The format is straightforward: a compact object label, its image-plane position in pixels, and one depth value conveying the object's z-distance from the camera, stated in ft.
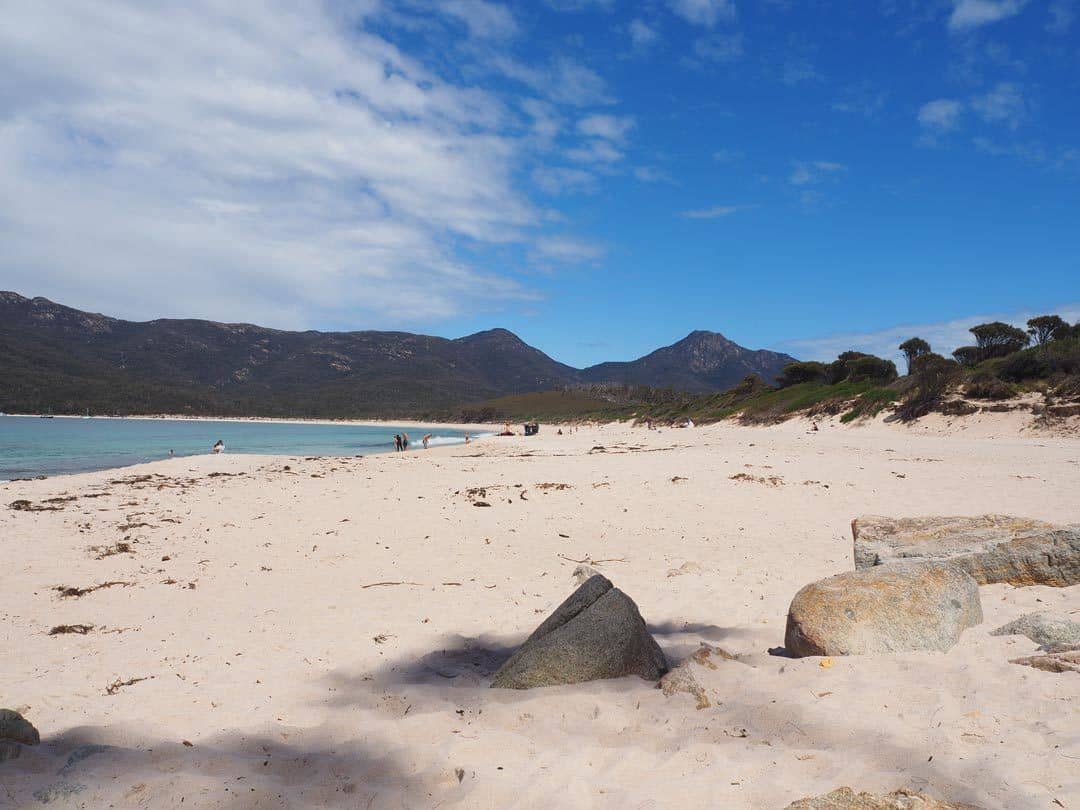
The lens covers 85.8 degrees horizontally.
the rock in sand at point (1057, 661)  11.98
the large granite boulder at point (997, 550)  17.84
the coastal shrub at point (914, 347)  157.89
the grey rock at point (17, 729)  10.64
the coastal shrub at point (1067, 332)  113.19
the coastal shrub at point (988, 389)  93.15
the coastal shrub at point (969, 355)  140.77
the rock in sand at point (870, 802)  7.64
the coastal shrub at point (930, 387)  100.30
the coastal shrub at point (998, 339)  137.39
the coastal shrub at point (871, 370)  150.98
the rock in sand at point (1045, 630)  13.28
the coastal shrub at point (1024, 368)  95.14
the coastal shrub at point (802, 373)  181.78
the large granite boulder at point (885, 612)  13.83
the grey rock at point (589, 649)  14.34
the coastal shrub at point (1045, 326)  127.13
